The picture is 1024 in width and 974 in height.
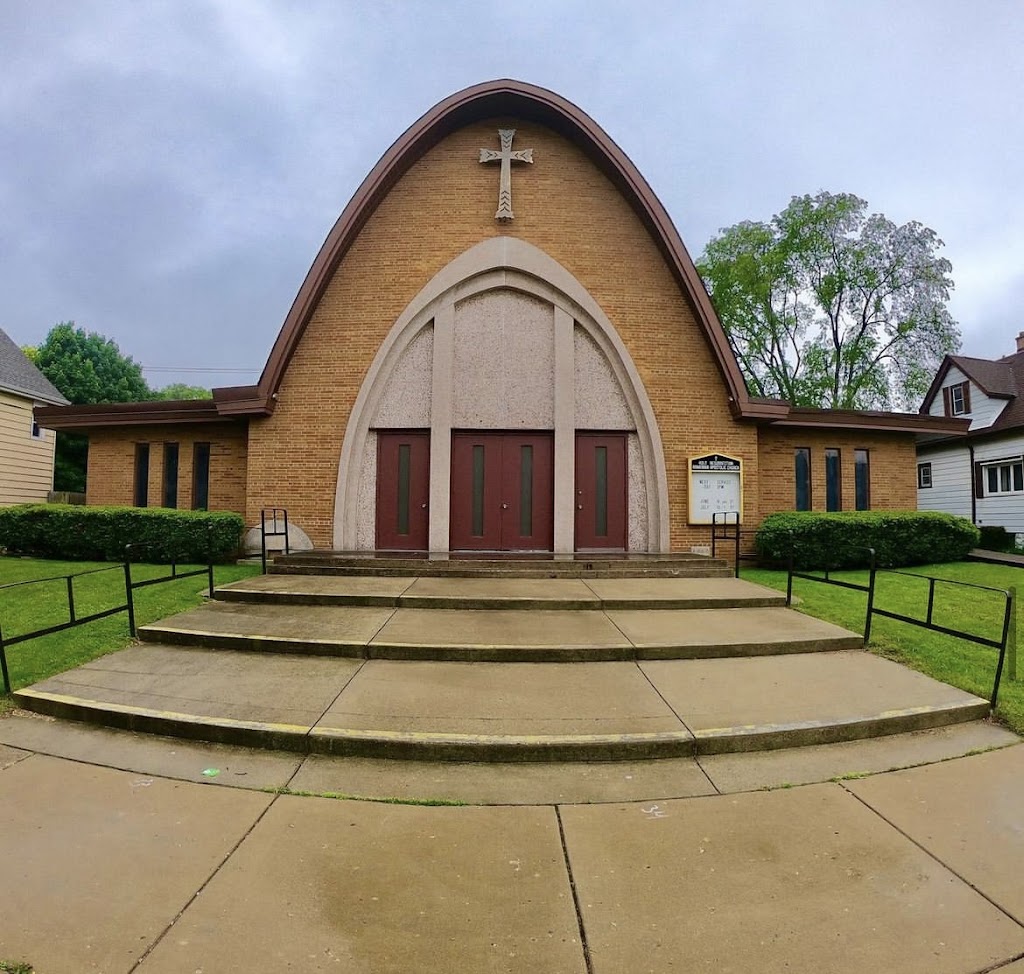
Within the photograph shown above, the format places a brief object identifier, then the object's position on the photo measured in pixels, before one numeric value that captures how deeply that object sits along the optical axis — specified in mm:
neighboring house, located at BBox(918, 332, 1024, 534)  18422
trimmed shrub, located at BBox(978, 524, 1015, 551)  17766
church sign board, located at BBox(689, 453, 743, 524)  11898
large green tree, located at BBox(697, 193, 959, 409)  24781
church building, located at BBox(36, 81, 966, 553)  11891
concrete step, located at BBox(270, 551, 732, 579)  9211
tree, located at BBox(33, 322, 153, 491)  29781
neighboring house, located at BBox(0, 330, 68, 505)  17656
